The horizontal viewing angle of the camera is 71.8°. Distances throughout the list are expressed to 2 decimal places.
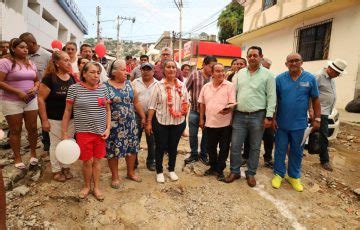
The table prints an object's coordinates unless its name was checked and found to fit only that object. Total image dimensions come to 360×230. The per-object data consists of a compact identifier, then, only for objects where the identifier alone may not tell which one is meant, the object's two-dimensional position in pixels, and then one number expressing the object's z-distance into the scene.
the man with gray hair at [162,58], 5.09
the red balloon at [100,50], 6.66
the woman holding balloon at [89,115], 2.95
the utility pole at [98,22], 33.06
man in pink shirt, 3.60
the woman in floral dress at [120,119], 3.21
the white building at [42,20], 9.95
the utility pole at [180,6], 21.98
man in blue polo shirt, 3.49
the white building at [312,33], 8.38
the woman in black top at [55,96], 3.18
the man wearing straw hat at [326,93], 4.31
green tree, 23.45
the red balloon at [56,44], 6.55
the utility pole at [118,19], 37.05
